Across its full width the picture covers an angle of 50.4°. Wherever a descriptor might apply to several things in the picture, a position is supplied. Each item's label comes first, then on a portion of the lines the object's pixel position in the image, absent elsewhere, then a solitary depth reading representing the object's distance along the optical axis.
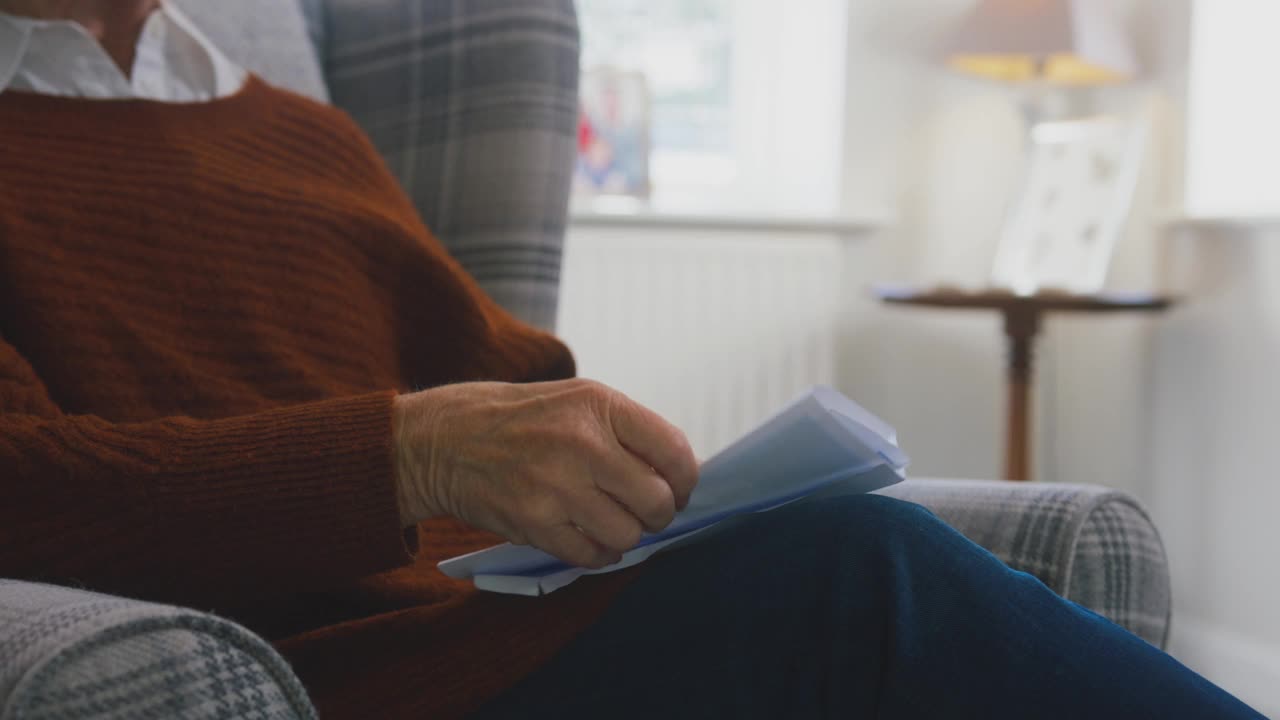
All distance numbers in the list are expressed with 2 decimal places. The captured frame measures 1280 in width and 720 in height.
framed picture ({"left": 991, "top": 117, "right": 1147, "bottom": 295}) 2.14
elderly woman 0.62
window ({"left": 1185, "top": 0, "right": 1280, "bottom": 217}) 2.08
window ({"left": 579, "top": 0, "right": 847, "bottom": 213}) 2.55
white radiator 2.29
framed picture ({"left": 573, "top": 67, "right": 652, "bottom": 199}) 2.38
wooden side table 2.03
